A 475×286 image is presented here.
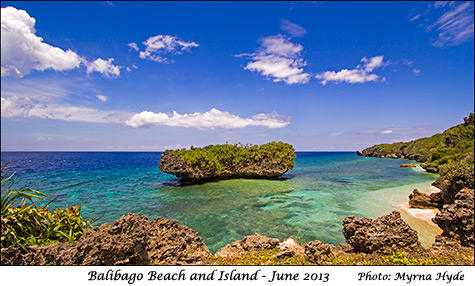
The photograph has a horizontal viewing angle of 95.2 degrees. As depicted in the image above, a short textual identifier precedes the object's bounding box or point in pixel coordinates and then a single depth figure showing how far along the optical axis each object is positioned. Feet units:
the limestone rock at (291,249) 22.86
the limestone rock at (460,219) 26.99
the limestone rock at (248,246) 24.70
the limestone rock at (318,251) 22.22
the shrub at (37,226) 14.97
